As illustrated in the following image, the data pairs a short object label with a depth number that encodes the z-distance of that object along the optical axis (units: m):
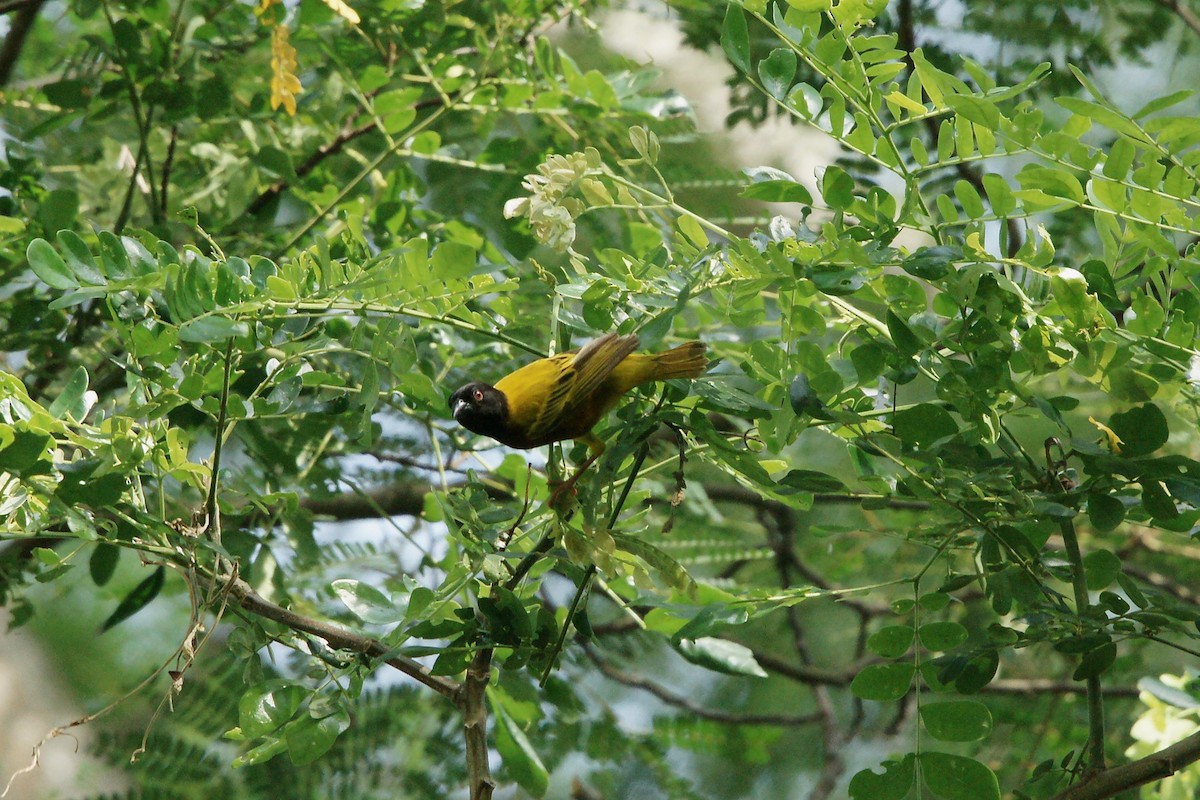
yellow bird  6.85
